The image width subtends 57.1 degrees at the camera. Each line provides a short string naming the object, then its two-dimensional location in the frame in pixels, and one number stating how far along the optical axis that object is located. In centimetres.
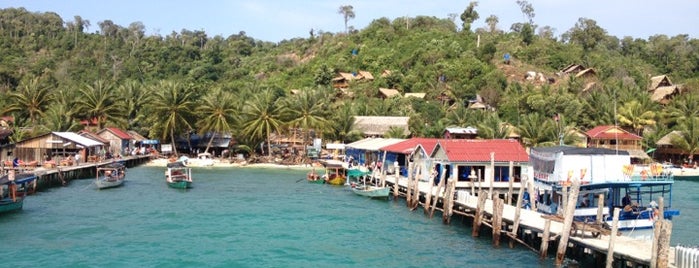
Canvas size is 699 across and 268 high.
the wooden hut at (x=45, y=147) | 6488
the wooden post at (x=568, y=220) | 2559
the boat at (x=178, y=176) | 5342
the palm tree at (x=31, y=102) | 8400
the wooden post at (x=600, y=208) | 2740
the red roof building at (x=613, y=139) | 8125
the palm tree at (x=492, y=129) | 7588
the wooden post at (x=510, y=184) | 3712
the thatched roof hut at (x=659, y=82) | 10666
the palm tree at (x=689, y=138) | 7856
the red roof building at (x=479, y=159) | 4497
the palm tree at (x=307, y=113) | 7944
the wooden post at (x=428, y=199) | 4050
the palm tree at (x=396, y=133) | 8088
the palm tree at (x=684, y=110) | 8812
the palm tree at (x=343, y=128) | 8388
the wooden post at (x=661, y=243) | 2069
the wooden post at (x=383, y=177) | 5041
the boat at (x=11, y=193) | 3859
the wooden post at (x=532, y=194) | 3416
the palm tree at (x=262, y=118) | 7788
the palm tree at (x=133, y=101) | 8944
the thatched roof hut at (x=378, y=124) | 8644
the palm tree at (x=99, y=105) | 8481
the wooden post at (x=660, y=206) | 2676
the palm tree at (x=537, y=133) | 7594
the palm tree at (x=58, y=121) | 7750
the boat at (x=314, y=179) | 5978
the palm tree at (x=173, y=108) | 7975
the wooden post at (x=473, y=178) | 4106
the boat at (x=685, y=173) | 7309
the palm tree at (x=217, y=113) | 7994
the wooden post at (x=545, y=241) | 2642
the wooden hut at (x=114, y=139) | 7938
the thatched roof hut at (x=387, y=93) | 10856
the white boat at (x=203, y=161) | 7725
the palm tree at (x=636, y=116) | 8675
